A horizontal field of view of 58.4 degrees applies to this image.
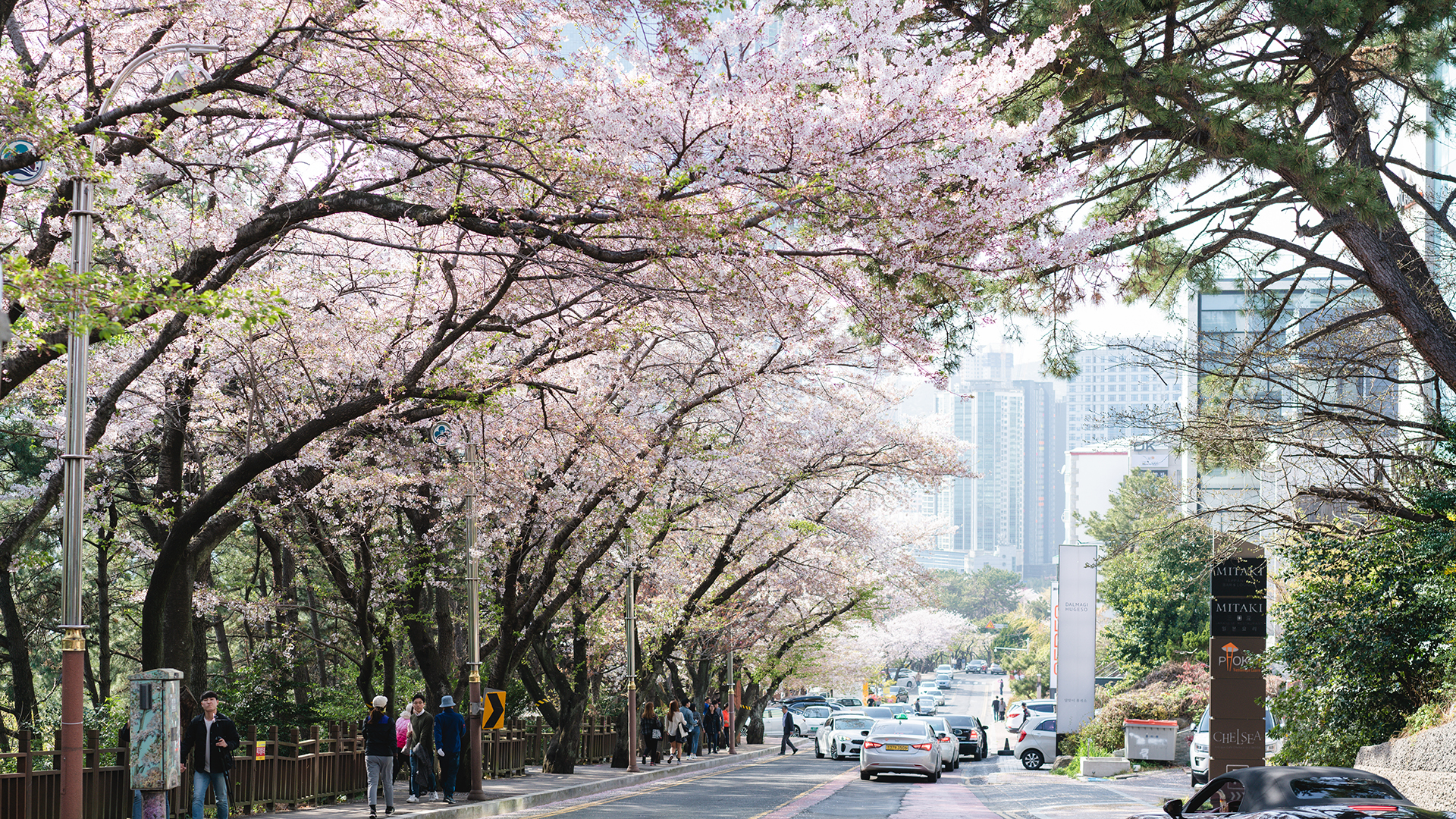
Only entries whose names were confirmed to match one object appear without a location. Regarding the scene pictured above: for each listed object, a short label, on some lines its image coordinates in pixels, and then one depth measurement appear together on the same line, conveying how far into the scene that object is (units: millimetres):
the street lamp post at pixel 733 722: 47875
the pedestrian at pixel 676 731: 36094
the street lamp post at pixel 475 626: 19641
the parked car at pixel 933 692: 101062
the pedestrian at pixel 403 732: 20781
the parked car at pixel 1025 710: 52550
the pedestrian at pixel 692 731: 40312
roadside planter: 30391
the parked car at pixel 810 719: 67219
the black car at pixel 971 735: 46938
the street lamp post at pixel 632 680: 29906
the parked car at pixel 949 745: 37125
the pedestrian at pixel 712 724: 44594
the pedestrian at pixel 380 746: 16812
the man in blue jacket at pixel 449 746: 19828
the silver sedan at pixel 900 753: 27969
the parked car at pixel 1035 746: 37844
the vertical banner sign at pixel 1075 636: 36281
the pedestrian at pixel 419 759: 20338
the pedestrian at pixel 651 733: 33281
